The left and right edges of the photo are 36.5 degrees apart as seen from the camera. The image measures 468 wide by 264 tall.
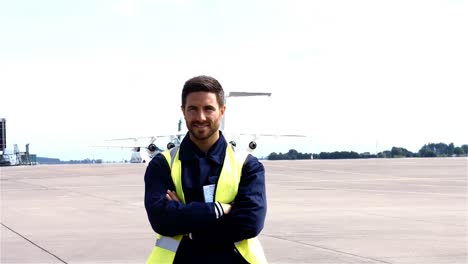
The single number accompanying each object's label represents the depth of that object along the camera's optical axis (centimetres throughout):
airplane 4526
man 350
